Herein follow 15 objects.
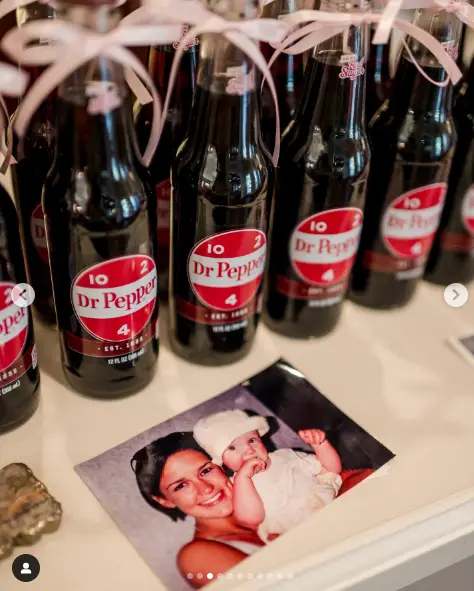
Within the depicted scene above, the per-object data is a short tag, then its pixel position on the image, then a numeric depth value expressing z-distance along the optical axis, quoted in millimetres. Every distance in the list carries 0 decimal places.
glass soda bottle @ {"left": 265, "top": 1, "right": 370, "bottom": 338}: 599
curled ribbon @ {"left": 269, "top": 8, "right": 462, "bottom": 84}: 557
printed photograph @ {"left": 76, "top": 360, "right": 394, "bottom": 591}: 521
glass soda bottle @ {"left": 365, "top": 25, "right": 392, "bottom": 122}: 772
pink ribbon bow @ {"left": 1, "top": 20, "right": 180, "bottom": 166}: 453
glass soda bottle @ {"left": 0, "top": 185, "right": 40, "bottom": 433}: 520
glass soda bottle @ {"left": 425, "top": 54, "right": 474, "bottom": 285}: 741
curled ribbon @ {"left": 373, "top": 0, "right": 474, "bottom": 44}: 567
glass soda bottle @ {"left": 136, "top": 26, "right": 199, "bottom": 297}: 638
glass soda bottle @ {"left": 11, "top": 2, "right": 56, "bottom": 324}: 565
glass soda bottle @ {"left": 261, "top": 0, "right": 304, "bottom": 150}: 700
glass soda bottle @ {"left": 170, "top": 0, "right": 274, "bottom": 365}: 552
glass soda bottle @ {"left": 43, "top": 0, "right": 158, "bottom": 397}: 498
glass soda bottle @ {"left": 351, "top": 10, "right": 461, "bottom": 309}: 661
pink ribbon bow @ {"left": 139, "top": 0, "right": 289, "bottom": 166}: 499
